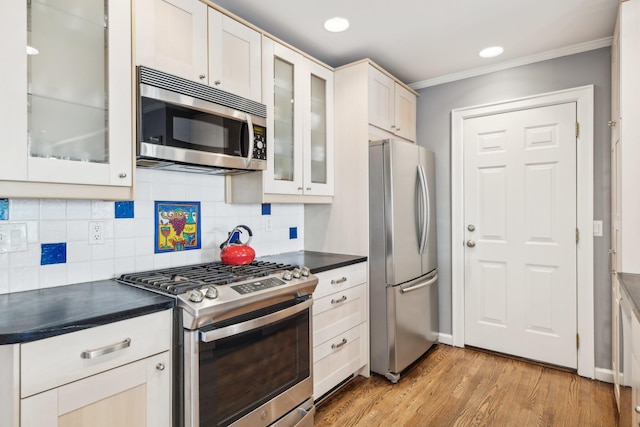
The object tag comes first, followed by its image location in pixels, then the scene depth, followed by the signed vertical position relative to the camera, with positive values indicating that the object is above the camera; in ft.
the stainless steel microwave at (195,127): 5.42 +1.44
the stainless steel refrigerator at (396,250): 8.51 -0.94
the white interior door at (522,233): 9.12 -0.57
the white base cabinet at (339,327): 7.32 -2.50
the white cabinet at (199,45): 5.51 +2.85
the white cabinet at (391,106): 9.02 +2.90
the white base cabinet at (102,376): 3.56 -1.79
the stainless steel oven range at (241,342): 4.72 -1.92
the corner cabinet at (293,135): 7.55 +1.79
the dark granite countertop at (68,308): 3.57 -1.11
